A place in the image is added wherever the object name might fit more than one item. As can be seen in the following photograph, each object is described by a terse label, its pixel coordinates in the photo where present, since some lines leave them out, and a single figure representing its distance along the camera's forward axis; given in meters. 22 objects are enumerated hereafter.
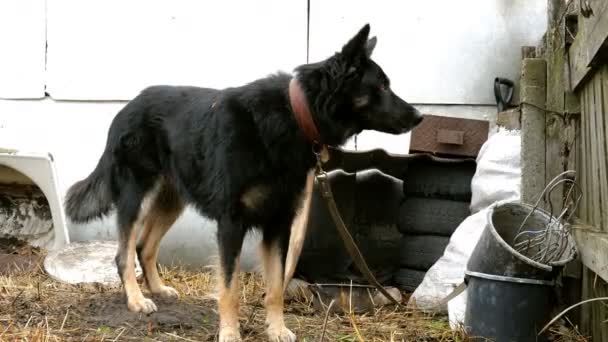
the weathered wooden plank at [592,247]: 2.69
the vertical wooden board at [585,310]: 3.44
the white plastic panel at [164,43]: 5.77
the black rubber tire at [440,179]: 4.98
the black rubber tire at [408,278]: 5.05
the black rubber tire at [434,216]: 5.00
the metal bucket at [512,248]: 3.31
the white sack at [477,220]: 4.41
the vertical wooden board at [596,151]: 3.11
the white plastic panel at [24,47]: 6.21
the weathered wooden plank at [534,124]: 3.94
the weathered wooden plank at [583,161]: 3.46
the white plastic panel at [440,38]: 5.36
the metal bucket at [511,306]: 3.35
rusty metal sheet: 5.03
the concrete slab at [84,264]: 5.29
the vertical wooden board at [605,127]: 2.93
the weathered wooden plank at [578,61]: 3.22
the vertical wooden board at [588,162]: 3.34
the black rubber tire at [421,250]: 4.98
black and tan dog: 3.60
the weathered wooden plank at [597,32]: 2.67
